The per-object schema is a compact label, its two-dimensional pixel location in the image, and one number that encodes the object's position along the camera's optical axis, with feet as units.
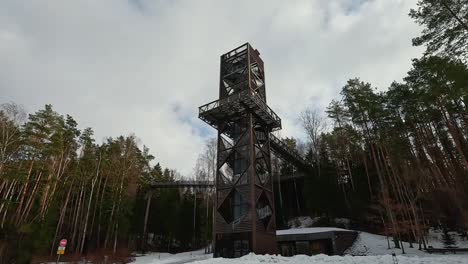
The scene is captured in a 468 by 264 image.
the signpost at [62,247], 38.92
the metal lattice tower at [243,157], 53.88
